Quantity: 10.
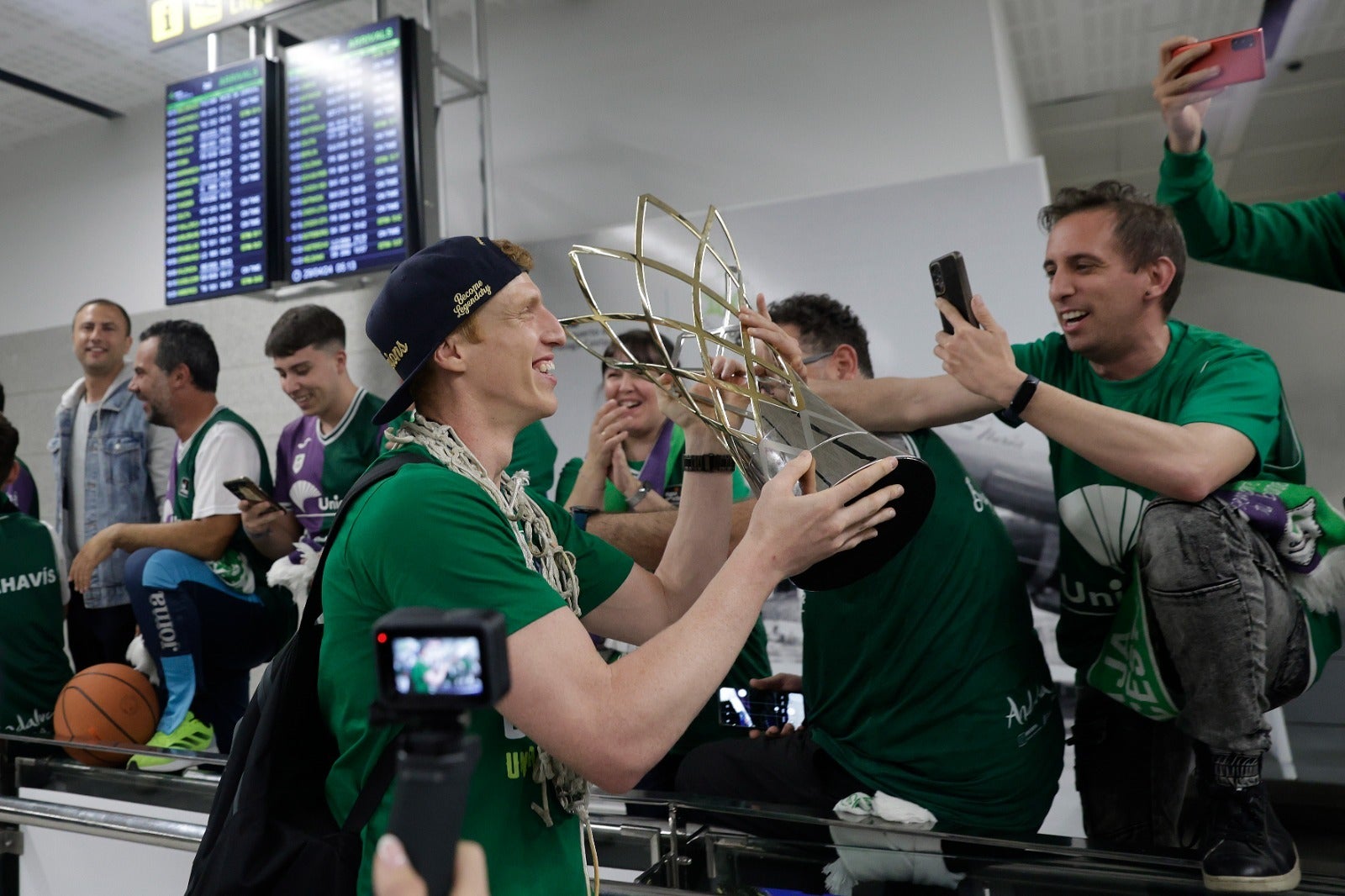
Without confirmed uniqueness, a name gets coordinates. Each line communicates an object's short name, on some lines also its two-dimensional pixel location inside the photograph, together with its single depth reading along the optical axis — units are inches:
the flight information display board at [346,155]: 148.0
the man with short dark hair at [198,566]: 113.7
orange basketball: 112.1
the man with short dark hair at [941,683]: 69.3
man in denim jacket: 139.8
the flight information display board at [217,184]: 159.8
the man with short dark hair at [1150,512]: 58.1
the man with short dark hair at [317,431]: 121.3
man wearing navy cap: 40.8
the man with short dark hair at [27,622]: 123.3
